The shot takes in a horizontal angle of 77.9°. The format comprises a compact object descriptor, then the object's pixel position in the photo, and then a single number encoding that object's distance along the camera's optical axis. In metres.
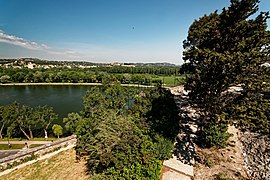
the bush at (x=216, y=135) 8.84
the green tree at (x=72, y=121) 20.95
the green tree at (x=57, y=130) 21.73
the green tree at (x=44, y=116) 22.23
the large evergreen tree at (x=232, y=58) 6.95
